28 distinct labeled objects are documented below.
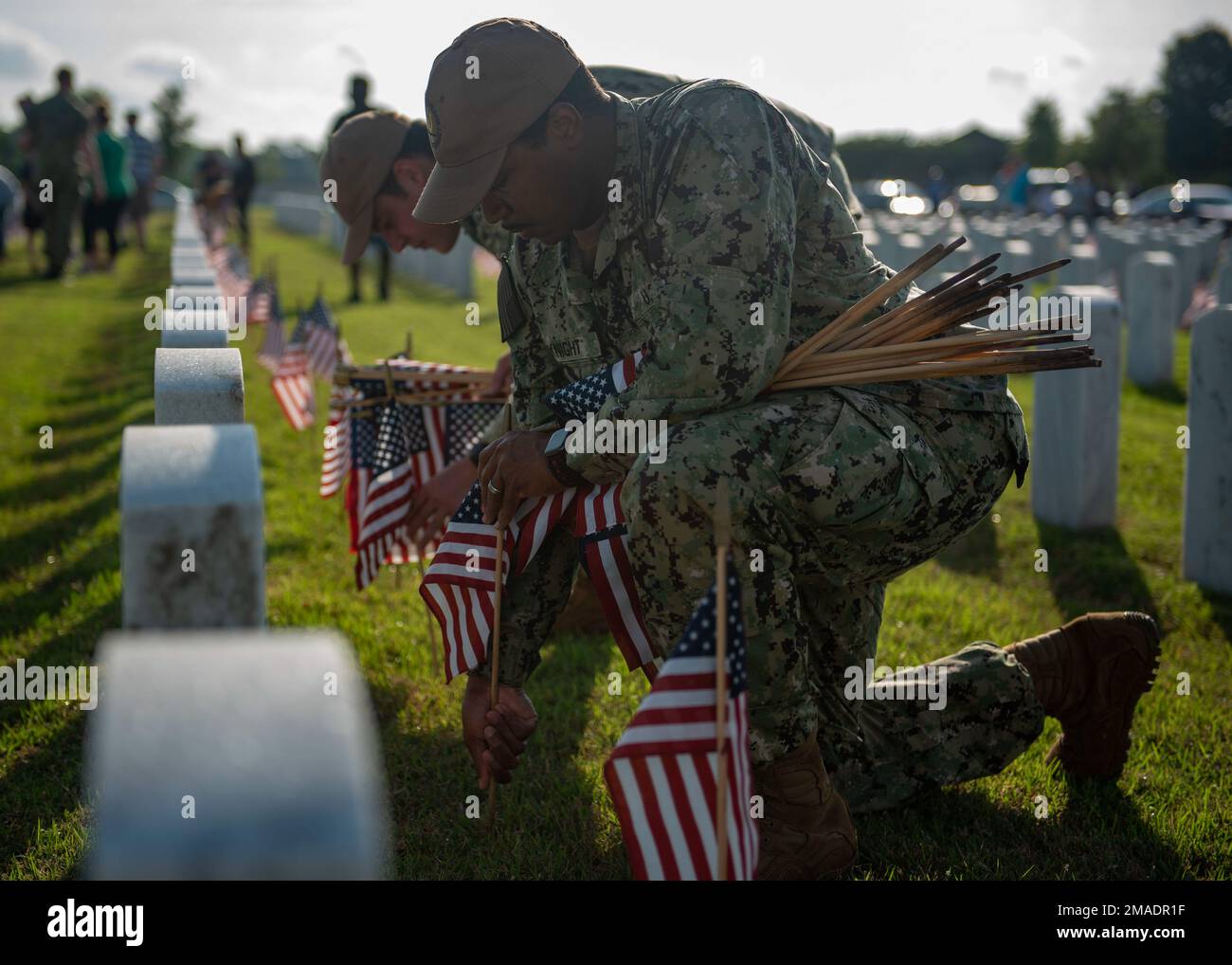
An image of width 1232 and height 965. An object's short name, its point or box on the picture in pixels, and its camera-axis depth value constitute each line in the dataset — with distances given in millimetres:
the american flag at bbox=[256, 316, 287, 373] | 9027
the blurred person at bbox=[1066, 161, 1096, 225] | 31125
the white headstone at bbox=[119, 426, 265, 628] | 1878
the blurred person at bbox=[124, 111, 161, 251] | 23797
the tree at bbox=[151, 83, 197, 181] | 61656
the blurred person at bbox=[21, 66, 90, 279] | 16594
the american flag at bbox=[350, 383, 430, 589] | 4836
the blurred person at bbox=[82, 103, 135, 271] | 18266
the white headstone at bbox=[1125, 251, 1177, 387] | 11305
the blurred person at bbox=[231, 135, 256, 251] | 24844
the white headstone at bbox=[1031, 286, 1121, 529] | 6355
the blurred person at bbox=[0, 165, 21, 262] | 23741
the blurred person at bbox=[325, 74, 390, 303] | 12797
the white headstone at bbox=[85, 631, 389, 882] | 1649
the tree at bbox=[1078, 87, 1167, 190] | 65625
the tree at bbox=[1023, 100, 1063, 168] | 74625
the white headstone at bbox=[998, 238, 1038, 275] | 14367
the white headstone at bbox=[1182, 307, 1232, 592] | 5367
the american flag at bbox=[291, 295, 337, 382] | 7125
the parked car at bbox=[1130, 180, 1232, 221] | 34188
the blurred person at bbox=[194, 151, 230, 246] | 25328
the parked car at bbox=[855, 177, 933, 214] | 40406
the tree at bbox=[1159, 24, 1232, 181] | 61688
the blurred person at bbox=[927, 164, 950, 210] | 41344
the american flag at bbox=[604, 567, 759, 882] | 2293
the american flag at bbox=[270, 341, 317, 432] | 7242
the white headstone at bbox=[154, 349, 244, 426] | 2770
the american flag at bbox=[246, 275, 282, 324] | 9586
